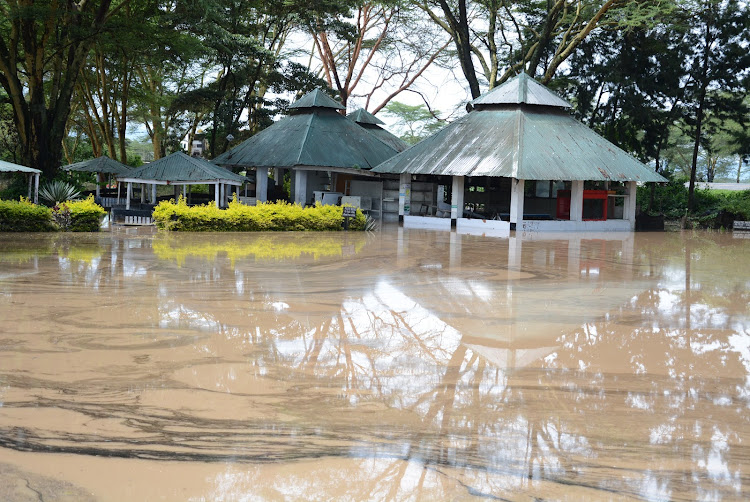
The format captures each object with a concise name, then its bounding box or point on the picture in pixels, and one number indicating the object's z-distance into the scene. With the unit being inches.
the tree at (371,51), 1605.6
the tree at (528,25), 1177.6
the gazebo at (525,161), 1020.5
